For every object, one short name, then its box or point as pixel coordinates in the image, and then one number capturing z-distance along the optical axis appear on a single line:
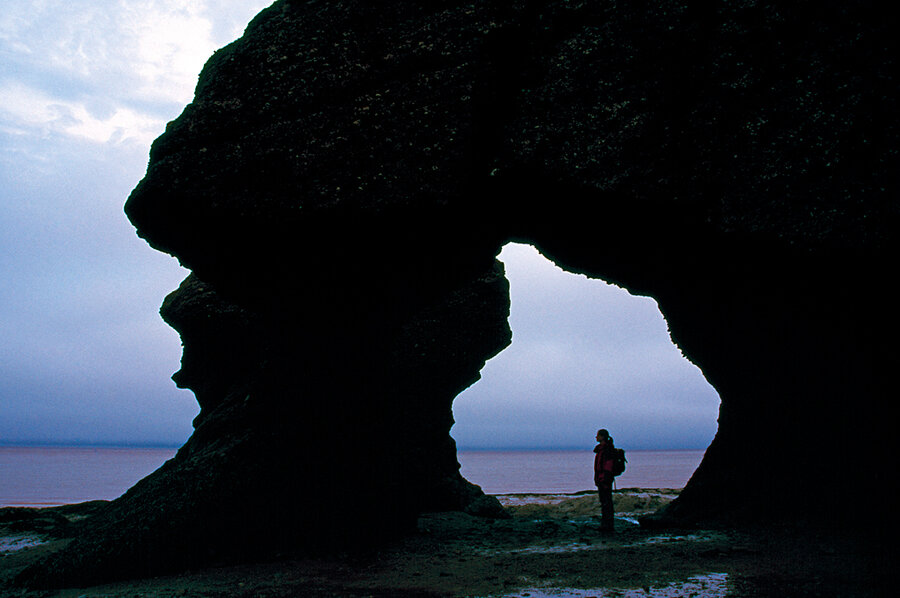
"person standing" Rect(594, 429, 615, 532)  9.21
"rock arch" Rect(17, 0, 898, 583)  4.79
